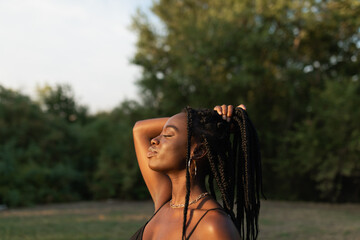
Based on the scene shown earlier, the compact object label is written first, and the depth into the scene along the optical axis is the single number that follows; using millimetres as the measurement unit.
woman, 2268
